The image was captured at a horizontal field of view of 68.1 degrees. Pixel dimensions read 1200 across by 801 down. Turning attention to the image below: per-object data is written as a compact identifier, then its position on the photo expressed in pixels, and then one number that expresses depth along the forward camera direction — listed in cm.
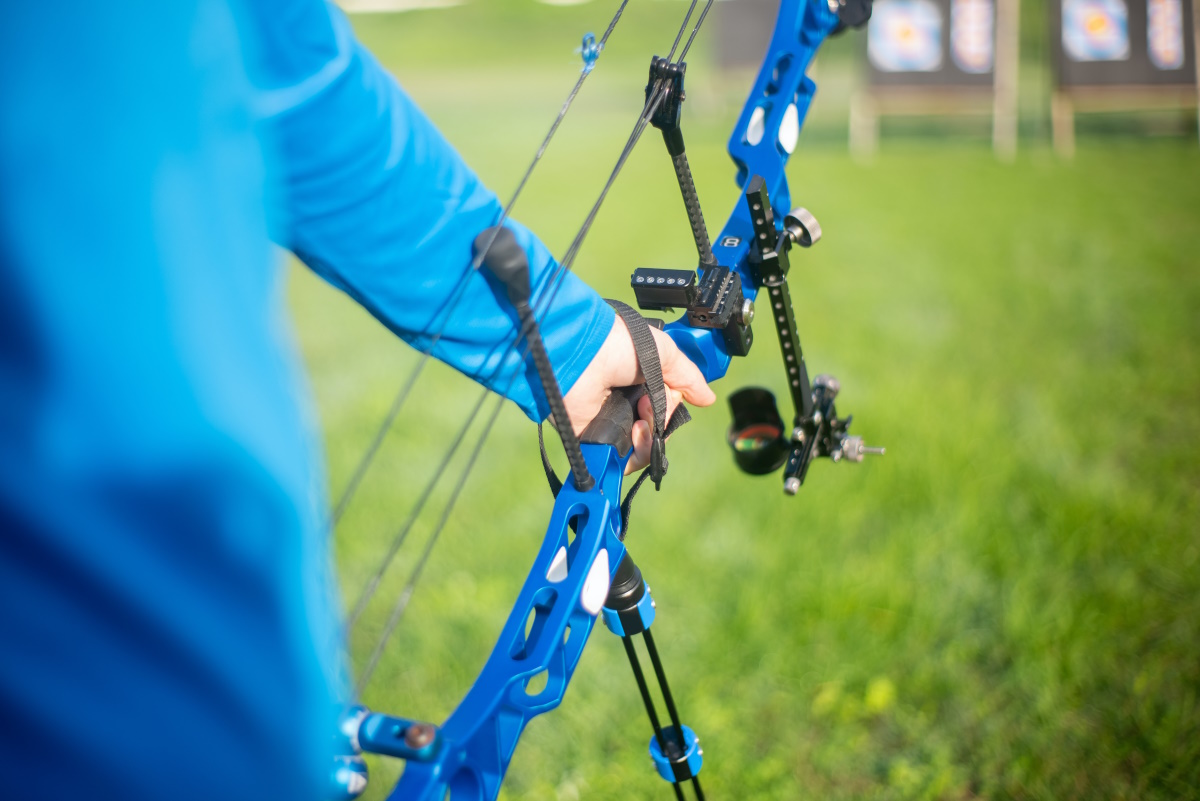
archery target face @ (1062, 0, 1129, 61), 992
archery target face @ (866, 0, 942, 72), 1069
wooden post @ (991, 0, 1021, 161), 937
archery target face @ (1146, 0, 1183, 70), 976
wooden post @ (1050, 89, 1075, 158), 912
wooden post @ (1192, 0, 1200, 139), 962
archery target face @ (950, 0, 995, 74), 1049
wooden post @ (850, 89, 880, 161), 995
